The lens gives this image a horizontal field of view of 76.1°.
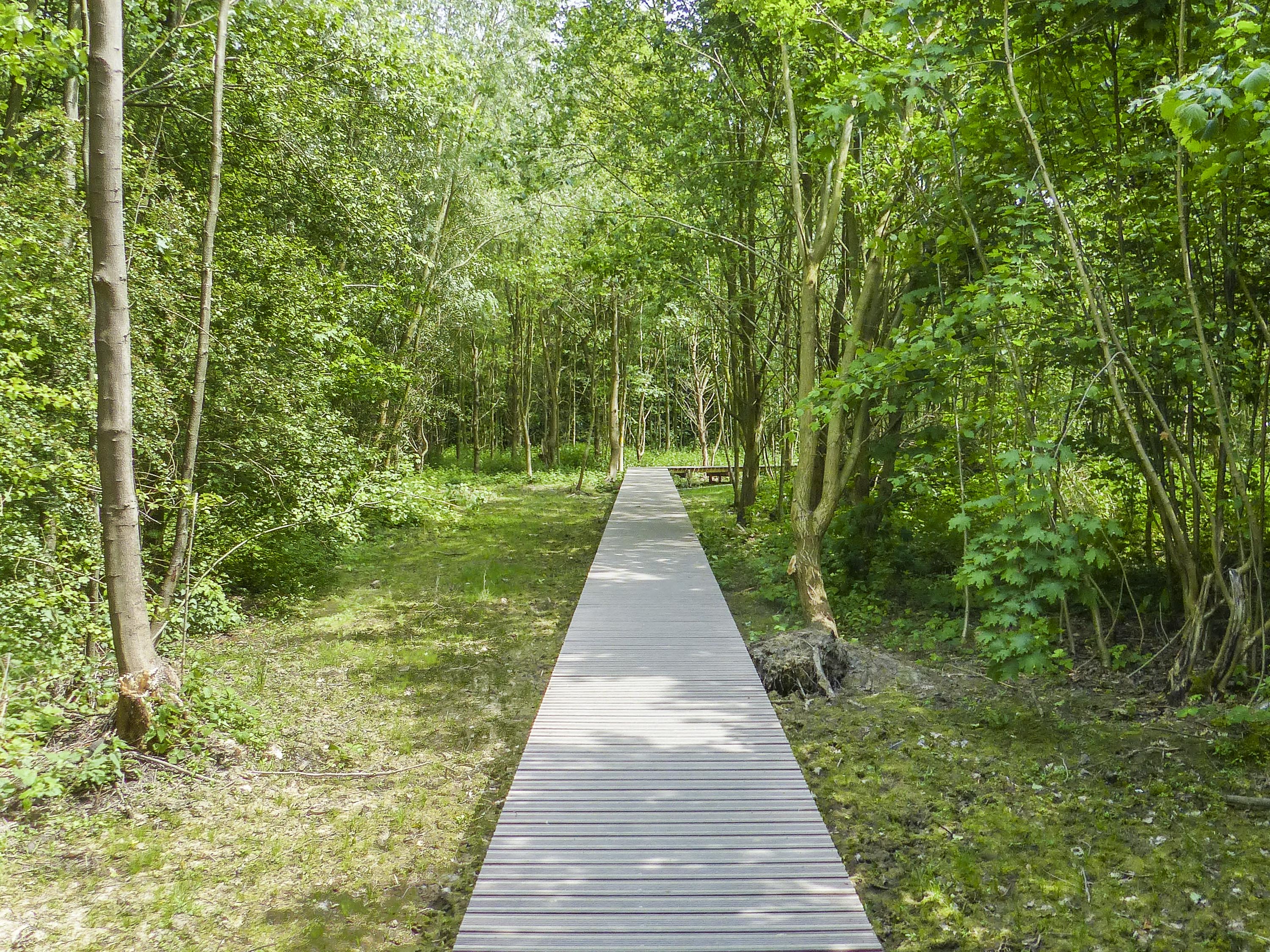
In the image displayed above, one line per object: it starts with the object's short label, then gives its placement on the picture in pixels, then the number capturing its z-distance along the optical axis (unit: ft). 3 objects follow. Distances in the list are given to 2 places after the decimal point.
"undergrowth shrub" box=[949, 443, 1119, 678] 13.53
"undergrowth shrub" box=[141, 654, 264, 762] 14.06
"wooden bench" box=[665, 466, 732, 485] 61.67
